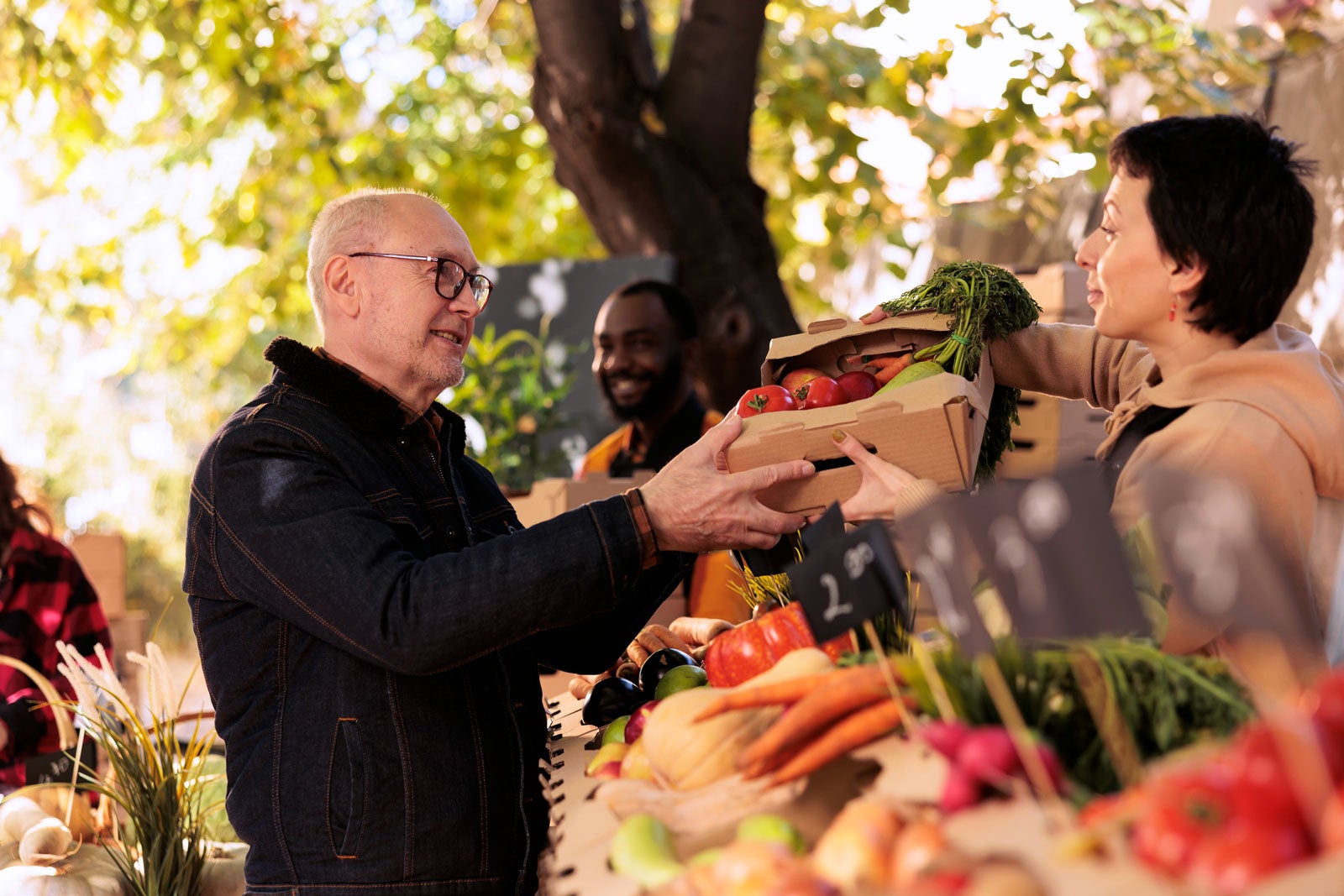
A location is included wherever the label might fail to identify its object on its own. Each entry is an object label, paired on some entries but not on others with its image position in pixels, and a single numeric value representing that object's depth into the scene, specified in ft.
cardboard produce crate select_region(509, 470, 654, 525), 12.40
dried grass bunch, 9.75
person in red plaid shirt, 12.33
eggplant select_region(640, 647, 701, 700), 7.66
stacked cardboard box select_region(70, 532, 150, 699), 17.87
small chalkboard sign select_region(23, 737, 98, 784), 10.30
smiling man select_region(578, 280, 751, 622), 15.10
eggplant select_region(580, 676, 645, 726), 7.54
